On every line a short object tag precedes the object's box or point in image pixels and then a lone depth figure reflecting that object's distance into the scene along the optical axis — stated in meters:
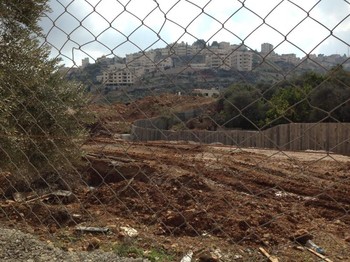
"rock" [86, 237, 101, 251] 4.76
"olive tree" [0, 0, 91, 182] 3.71
